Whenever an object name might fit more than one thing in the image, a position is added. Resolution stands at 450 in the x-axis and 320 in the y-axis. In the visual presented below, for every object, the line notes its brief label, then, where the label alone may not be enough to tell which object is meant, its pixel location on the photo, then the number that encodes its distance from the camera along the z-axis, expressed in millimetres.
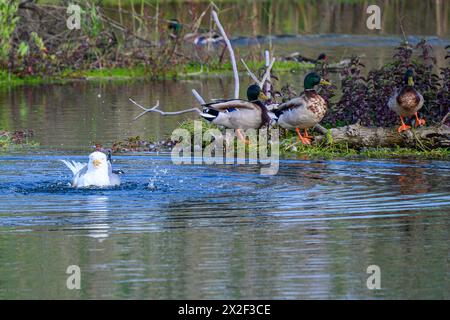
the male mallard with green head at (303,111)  16781
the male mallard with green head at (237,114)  16609
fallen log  16812
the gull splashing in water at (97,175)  13383
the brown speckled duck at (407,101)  16547
